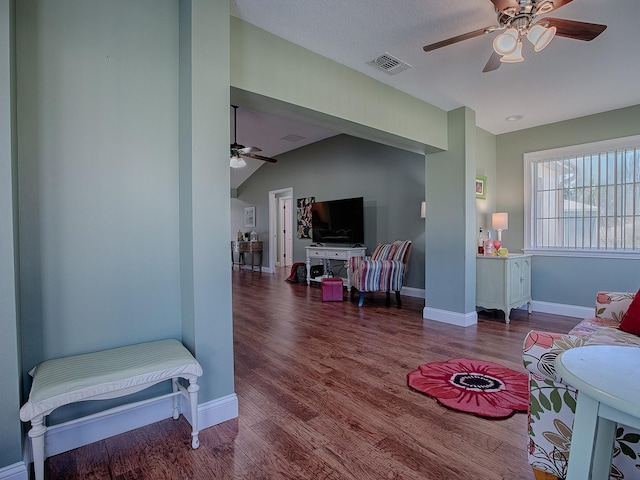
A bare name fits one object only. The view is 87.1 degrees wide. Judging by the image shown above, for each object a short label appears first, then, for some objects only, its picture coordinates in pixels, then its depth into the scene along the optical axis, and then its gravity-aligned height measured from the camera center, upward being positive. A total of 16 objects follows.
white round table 0.85 -0.42
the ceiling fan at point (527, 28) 1.85 +1.17
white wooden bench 1.30 -0.62
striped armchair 4.78 -0.59
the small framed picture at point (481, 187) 4.53 +0.61
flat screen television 6.27 +0.21
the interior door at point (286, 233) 9.29 -0.03
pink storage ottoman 5.25 -0.91
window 3.89 +0.40
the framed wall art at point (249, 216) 9.31 +0.44
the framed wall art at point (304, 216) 7.54 +0.36
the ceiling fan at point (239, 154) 5.62 +1.39
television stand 6.11 -0.41
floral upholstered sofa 1.23 -0.73
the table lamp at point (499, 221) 4.40 +0.13
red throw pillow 1.95 -0.52
